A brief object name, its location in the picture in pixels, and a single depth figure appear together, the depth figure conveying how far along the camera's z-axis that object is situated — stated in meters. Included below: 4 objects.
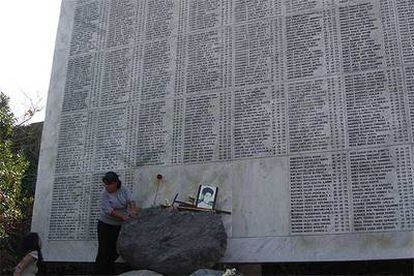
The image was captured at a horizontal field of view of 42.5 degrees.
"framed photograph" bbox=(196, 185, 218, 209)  7.79
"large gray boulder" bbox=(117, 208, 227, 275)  7.00
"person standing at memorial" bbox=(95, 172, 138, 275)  7.84
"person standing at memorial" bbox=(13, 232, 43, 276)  6.42
